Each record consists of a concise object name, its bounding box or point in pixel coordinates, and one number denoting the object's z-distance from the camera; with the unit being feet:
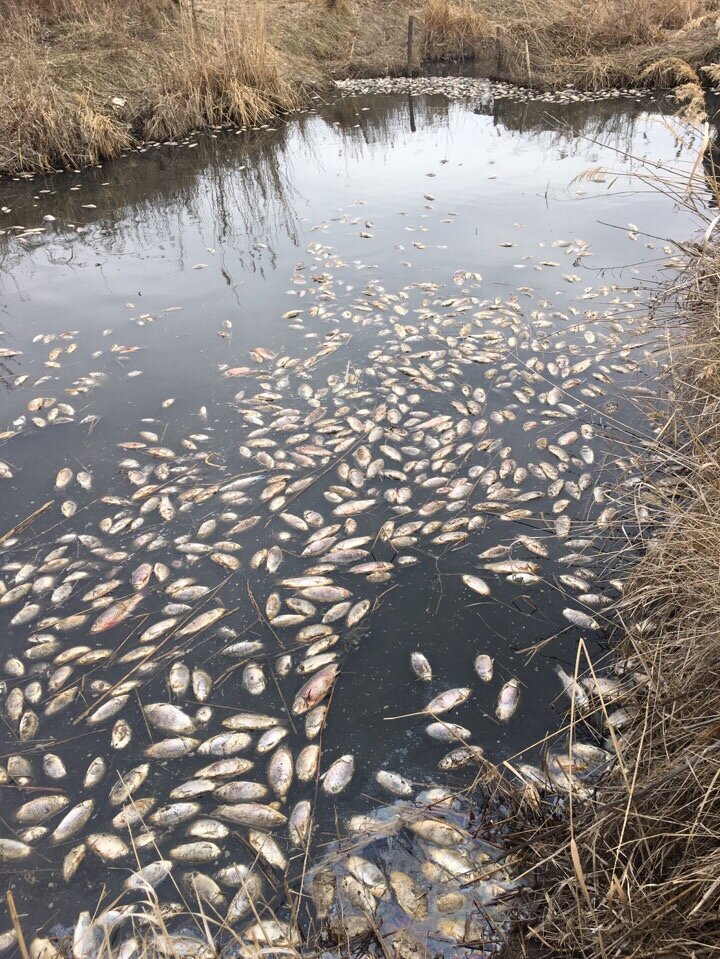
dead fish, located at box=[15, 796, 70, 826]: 9.42
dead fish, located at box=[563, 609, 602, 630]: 11.51
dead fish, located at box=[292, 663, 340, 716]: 10.60
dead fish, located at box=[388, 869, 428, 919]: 8.03
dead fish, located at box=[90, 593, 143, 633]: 12.25
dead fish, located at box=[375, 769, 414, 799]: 9.37
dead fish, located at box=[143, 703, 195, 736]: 10.42
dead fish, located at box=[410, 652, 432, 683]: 11.02
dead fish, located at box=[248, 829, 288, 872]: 8.69
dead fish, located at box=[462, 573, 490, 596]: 12.37
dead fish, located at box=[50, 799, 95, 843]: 9.18
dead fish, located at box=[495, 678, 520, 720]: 10.31
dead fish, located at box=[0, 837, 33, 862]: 8.99
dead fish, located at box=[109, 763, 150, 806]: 9.55
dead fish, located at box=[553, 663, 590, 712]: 10.25
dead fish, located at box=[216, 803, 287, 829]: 9.14
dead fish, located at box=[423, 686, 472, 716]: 10.44
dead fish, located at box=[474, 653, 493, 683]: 10.89
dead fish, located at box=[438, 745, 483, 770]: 9.65
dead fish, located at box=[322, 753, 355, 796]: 9.52
